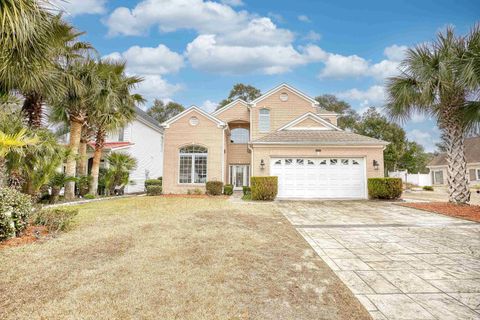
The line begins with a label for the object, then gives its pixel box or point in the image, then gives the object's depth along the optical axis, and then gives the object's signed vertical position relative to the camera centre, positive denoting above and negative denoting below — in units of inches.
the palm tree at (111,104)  547.5 +176.6
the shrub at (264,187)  530.9 -20.0
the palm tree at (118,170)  632.3 +21.6
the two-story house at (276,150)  577.9 +73.6
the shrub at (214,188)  631.8 -26.0
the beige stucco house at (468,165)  1109.7 +61.5
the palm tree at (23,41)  175.3 +121.0
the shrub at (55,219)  249.3 -43.2
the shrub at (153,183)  730.2 -14.5
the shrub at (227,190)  657.0 -32.6
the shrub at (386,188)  533.3 -23.1
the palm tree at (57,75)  376.6 +184.6
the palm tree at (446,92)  392.8 +148.5
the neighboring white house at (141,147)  808.3 +110.0
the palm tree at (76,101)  498.6 +165.9
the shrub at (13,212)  207.6 -29.7
